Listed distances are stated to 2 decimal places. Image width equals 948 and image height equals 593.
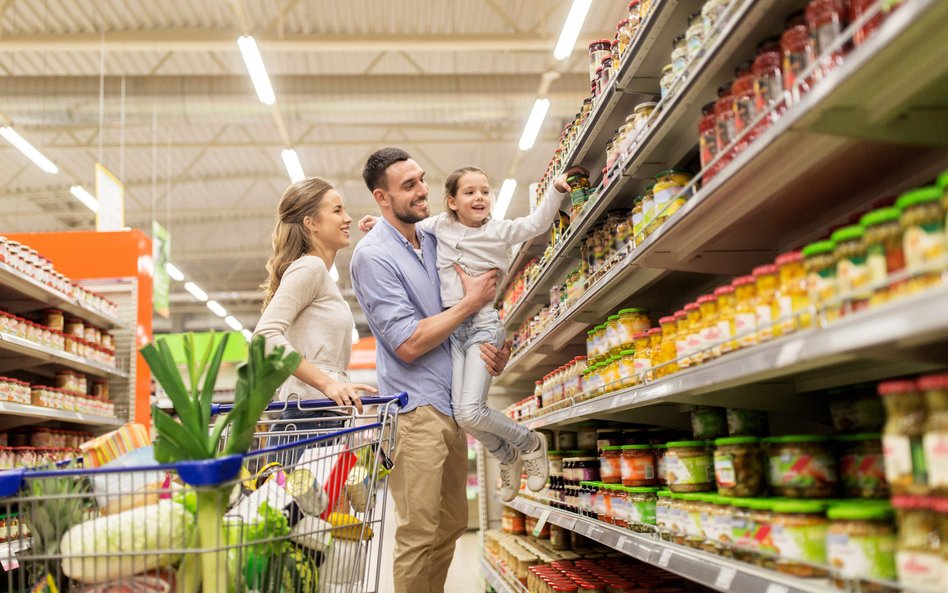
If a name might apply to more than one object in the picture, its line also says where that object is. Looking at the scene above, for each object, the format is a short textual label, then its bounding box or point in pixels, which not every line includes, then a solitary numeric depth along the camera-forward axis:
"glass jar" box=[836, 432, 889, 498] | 1.47
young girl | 3.06
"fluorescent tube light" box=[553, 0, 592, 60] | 7.02
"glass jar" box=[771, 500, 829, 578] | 1.48
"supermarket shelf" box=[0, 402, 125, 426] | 4.44
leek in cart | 1.55
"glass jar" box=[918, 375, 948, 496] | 1.15
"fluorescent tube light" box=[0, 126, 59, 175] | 9.46
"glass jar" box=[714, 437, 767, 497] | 1.80
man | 2.80
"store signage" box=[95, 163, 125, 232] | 8.27
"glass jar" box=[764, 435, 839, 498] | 1.60
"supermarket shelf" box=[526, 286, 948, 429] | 1.07
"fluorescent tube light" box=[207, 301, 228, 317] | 18.91
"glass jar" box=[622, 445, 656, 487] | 2.52
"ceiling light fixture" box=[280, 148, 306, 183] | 10.54
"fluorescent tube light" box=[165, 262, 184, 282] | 16.59
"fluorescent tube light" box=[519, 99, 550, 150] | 9.25
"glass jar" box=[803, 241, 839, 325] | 1.38
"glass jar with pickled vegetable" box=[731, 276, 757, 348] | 1.65
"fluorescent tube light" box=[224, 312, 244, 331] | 20.88
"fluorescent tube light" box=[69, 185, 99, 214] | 11.48
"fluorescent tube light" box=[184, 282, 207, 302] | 17.40
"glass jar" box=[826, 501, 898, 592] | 1.32
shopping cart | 1.55
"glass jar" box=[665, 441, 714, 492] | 2.08
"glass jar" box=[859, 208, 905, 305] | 1.26
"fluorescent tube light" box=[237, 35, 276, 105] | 7.45
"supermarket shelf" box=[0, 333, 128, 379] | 4.50
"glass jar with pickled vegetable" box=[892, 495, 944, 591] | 1.19
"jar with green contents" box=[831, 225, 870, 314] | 1.32
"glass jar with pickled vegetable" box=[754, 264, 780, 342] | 1.57
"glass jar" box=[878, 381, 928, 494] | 1.21
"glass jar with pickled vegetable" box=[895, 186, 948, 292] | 1.17
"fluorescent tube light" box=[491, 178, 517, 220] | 11.80
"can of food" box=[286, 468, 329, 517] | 1.83
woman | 2.67
